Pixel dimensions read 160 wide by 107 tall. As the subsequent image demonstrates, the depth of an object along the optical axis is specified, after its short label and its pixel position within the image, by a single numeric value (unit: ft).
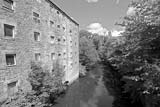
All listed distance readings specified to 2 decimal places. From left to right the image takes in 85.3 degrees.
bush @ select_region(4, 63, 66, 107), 23.81
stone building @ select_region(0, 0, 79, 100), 23.63
